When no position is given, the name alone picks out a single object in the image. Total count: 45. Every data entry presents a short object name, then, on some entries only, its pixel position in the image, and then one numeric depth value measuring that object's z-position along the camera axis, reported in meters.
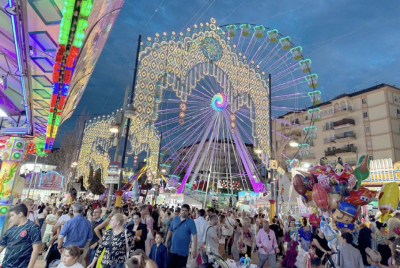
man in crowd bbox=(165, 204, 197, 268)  6.08
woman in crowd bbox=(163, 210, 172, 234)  11.59
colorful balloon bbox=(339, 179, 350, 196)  9.07
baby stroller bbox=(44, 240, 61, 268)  5.75
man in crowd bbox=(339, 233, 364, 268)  5.36
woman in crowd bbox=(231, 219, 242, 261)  10.03
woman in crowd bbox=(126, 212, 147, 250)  6.53
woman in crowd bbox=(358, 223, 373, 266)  7.09
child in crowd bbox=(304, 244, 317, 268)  6.61
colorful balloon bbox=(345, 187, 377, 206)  8.74
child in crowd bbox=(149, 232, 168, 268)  5.90
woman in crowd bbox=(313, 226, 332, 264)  7.41
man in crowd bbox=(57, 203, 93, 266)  5.54
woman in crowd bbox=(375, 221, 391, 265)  6.82
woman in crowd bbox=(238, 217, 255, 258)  10.50
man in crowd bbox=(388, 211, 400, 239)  8.08
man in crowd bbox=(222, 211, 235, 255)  11.82
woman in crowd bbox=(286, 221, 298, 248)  9.96
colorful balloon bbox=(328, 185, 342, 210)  9.10
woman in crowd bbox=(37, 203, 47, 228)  11.59
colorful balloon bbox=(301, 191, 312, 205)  10.75
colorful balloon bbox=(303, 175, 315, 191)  10.14
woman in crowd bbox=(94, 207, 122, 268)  6.65
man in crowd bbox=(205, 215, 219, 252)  7.00
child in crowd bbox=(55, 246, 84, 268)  3.52
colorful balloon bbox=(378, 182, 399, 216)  9.82
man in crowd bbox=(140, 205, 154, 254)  8.02
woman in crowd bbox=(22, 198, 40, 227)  6.72
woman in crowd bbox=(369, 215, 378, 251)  7.04
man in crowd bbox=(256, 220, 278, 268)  7.48
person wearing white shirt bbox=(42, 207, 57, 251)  9.98
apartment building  34.25
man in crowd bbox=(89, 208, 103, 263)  6.43
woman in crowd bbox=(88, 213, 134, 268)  4.46
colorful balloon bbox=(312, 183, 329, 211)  9.00
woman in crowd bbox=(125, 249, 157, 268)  2.88
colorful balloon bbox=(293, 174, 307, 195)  10.54
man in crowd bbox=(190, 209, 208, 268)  7.04
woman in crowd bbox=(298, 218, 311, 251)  8.65
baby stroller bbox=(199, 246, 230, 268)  4.97
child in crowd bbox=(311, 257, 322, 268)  4.55
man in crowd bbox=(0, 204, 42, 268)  4.05
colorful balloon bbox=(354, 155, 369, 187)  9.88
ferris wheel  19.25
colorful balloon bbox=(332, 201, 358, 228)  8.59
